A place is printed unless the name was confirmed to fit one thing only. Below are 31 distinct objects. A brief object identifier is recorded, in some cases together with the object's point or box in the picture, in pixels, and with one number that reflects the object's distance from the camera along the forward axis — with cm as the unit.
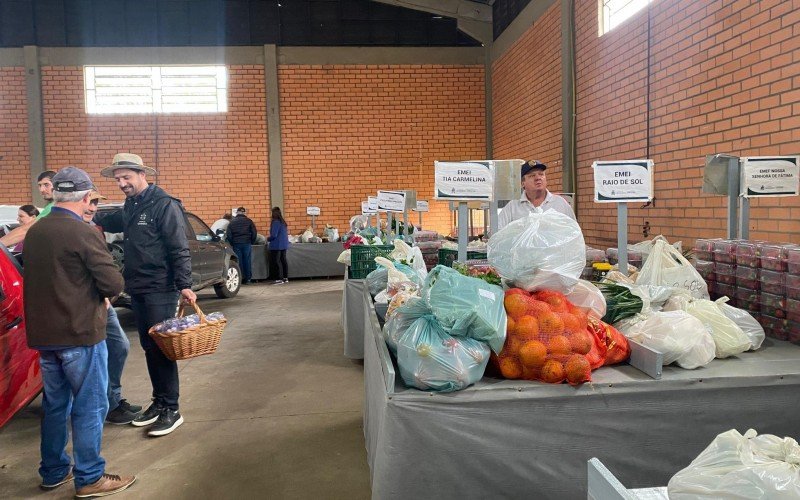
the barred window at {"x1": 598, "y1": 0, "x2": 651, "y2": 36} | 611
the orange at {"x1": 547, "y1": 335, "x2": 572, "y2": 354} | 183
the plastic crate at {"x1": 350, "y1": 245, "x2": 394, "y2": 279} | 471
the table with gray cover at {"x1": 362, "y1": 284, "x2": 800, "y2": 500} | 183
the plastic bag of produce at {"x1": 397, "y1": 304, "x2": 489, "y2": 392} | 182
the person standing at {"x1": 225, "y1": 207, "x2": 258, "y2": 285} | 1034
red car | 301
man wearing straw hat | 336
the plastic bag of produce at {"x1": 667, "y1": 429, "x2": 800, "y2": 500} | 96
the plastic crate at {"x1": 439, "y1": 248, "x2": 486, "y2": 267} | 393
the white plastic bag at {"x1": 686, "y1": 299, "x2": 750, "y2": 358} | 209
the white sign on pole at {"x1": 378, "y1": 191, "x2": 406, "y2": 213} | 590
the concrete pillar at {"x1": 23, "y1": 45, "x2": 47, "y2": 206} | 1124
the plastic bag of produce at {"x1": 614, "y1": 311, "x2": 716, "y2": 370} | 197
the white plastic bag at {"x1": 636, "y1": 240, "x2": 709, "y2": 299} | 251
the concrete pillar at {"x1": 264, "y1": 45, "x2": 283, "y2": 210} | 1168
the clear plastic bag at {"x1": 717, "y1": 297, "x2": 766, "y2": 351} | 218
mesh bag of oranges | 182
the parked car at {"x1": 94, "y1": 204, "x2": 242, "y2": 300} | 636
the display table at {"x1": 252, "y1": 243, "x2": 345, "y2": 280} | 1102
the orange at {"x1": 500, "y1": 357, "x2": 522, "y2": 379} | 191
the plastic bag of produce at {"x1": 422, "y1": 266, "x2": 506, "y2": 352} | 181
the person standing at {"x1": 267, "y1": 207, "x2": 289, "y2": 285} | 1050
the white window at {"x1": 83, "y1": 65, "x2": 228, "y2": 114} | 1154
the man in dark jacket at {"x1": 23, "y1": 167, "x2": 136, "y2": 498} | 255
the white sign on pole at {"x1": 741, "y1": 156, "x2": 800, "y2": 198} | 295
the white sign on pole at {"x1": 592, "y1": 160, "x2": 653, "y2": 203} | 284
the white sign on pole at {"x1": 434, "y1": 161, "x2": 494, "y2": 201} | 298
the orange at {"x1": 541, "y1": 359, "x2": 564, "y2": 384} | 181
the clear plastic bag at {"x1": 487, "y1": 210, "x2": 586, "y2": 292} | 203
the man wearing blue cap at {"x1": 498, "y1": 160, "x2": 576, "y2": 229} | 394
